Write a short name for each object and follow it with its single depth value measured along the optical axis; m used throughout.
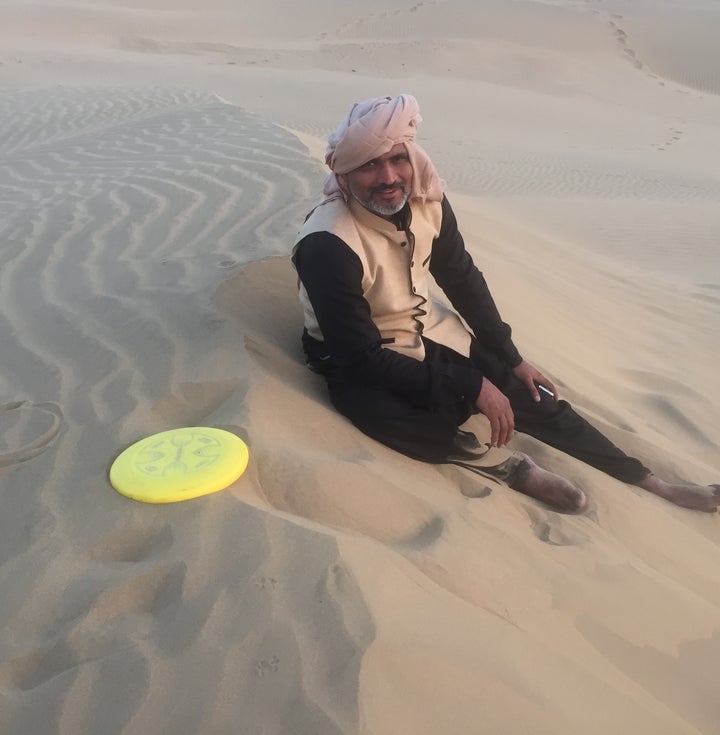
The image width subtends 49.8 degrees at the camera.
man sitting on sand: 2.57
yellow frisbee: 2.10
